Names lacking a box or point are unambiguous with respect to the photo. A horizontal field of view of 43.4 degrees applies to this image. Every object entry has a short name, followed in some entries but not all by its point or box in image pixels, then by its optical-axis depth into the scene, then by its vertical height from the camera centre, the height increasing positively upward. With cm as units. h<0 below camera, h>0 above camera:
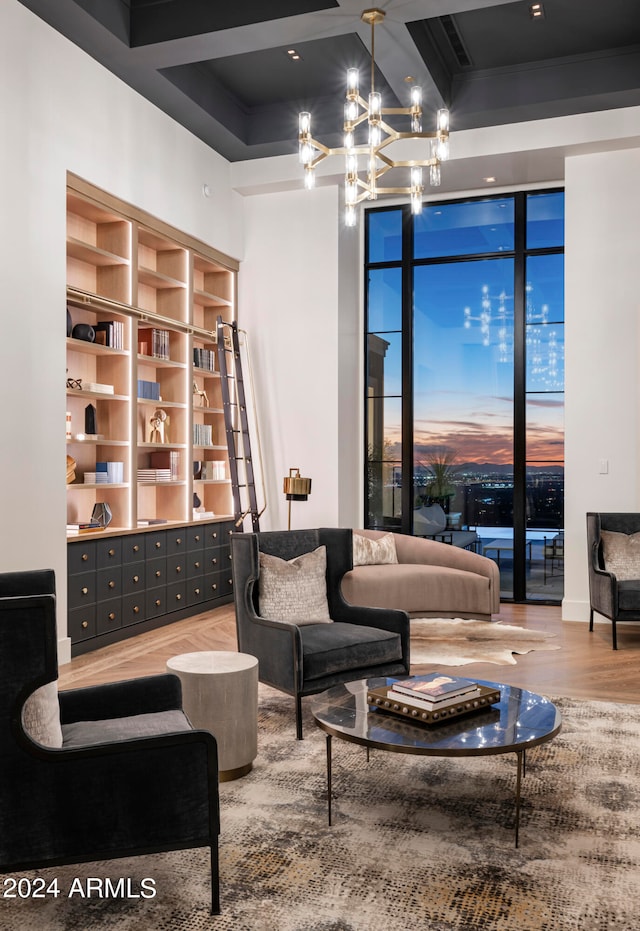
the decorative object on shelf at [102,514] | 582 -45
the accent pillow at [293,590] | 423 -74
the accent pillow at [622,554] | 602 -76
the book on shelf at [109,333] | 590 +88
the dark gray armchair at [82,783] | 204 -89
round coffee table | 259 -95
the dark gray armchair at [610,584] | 562 -94
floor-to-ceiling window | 743 +73
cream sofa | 627 -107
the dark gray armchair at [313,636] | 378 -91
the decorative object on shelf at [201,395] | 733 +53
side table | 321 -103
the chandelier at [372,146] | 395 +159
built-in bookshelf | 586 +69
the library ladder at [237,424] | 706 +27
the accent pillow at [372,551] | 671 -83
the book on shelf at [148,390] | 636 +50
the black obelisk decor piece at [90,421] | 586 +23
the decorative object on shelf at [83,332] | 568 +85
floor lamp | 691 -30
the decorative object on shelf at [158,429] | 658 +19
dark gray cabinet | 547 -98
